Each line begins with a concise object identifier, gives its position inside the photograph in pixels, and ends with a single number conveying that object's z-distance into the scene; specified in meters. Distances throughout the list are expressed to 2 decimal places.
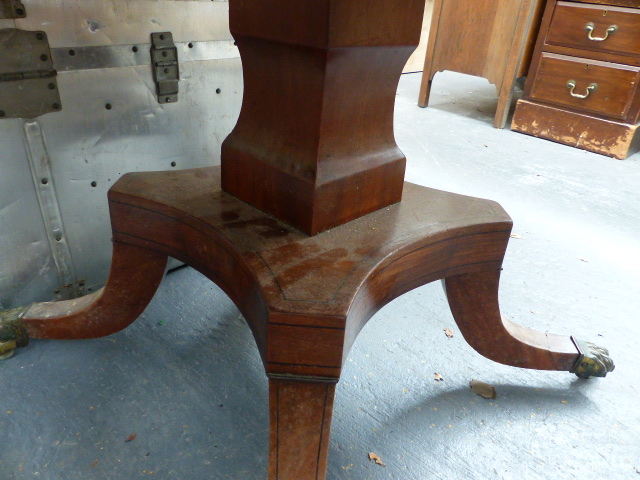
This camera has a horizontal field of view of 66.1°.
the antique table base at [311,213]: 0.47
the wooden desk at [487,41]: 2.27
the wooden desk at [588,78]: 1.97
